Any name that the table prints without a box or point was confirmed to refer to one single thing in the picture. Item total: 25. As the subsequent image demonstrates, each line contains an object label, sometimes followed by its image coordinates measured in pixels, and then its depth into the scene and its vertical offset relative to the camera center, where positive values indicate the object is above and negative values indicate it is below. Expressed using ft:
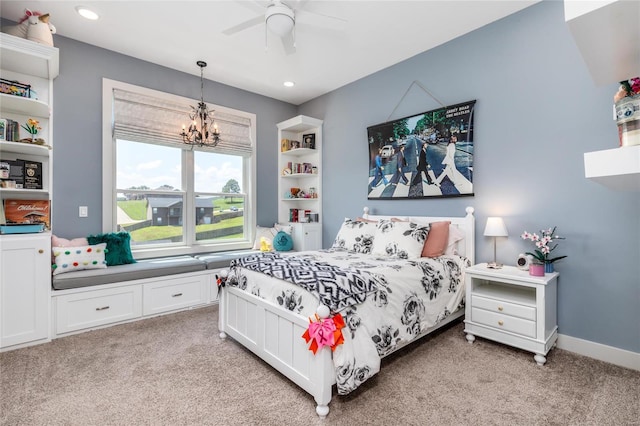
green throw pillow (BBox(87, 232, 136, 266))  10.37 -1.13
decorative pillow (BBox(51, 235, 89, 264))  9.56 -0.93
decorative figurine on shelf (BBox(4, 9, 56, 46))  8.48 +5.09
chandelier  12.65 +3.60
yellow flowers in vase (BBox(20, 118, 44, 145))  8.86 +2.50
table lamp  8.72 -0.51
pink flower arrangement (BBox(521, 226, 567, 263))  8.00 -0.86
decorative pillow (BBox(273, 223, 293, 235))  14.51 -0.75
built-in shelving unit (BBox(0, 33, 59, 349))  8.02 -0.94
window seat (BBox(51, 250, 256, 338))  9.01 -2.56
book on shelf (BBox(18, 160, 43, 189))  9.14 +1.16
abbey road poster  10.07 +2.02
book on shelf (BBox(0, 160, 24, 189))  8.57 +1.12
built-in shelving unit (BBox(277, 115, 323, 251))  14.74 +1.70
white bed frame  5.65 -2.86
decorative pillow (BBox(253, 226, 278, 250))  14.38 -1.05
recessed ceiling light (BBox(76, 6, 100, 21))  8.78 +5.77
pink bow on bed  5.47 -2.15
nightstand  7.43 -2.52
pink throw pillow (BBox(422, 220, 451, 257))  9.61 -0.89
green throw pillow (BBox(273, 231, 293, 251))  13.92 -1.34
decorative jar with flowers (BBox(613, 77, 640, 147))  2.38 +0.78
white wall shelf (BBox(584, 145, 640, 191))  2.04 +0.31
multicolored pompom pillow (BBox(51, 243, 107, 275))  9.21 -1.38
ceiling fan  7.59 +4.88
